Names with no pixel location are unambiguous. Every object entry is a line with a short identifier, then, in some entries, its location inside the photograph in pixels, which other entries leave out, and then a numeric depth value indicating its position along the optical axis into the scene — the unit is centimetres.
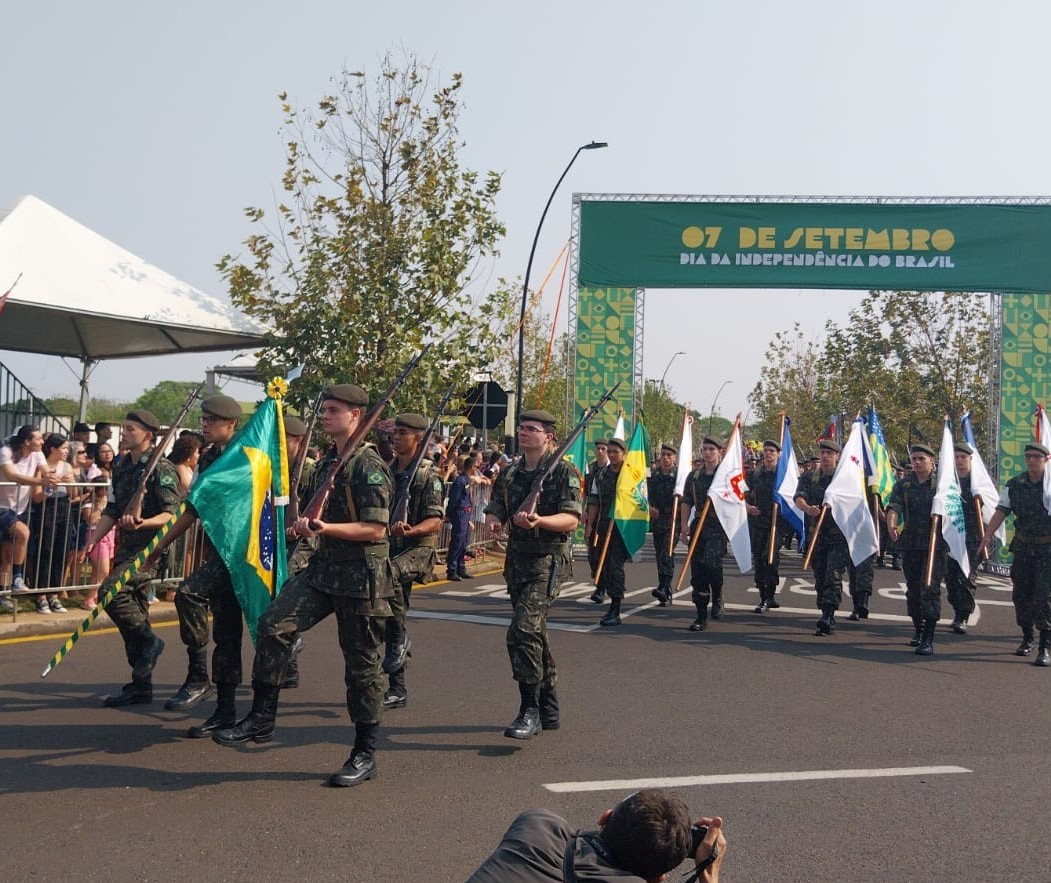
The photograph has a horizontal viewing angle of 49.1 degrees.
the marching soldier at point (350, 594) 579
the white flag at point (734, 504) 1286
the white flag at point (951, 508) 1134
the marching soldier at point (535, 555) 675
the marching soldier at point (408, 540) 770
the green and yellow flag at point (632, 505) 1298
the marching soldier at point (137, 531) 724
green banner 2227
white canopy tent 1501
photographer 271
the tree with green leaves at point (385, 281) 1567
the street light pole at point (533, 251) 2469
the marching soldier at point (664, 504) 1445
